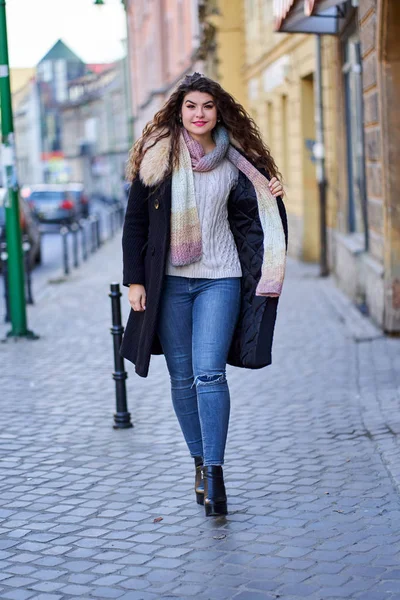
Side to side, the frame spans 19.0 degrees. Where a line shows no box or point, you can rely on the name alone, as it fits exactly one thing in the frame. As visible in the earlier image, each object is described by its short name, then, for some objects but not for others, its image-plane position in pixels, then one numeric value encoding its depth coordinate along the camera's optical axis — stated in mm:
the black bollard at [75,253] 21773
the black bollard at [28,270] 14873
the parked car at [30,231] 21969
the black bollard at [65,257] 20062
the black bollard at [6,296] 13215
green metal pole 11422
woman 5008
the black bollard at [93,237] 26366
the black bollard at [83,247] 23634
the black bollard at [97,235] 27884
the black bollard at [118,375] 7219
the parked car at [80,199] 41688
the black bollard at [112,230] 32481
